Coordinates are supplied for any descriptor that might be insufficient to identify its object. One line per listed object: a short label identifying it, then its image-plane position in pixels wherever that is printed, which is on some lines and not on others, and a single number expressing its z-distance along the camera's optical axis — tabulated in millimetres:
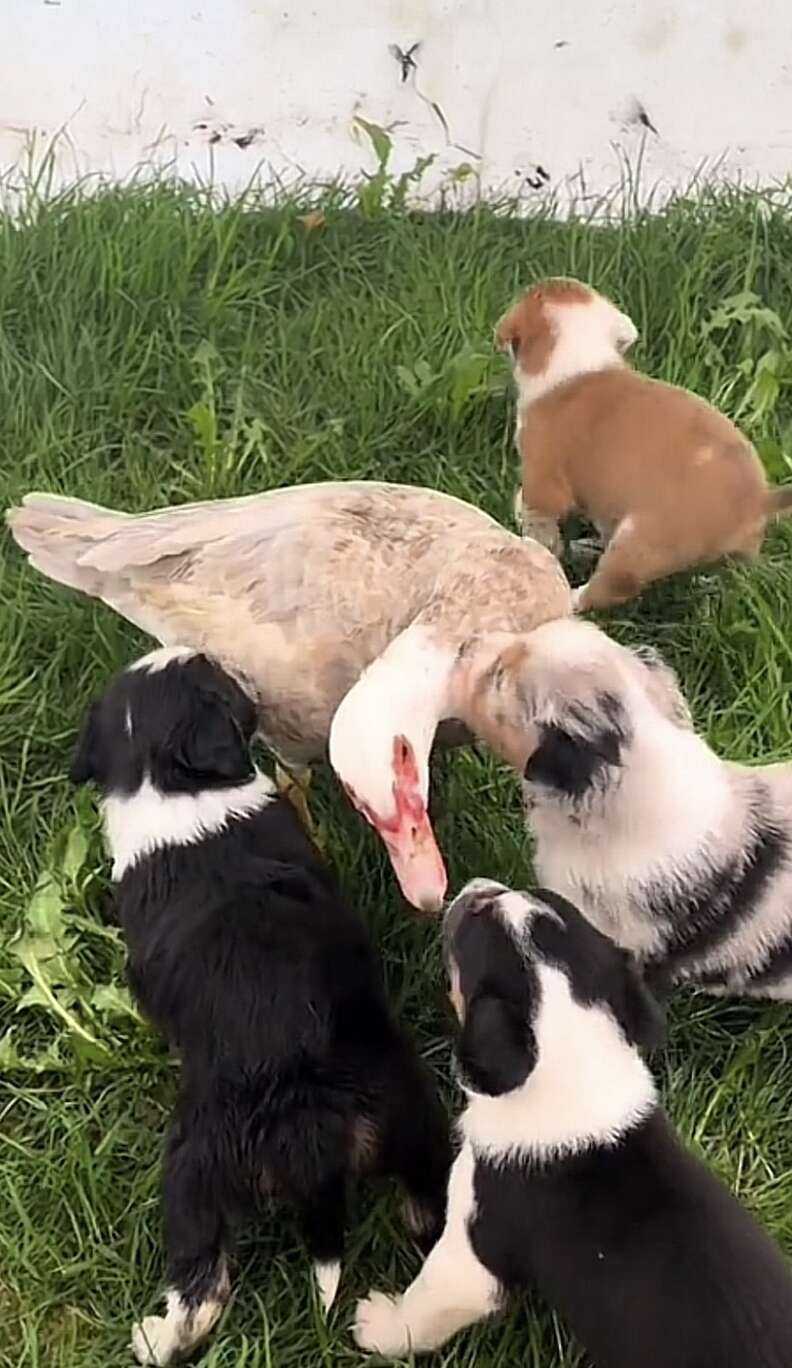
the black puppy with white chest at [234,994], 2211
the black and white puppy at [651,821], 2297
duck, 2361
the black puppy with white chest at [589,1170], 1938
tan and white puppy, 2883
